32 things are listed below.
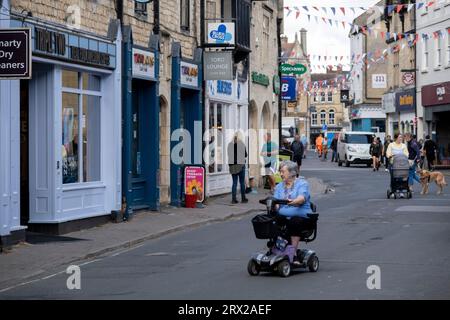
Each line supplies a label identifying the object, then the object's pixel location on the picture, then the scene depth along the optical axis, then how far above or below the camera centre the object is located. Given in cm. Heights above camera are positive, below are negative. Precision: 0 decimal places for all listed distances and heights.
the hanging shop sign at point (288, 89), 4122 +265
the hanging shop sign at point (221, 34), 2733 +329
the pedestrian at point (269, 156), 3216 -9
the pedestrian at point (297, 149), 4003 +17
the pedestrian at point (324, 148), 7100 +36
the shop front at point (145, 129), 2278 +61
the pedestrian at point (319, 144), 7406 +68
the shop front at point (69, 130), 1833 +49
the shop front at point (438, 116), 5169 +192
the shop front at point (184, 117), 2508 +97
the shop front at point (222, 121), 2864 +100
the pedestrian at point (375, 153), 4992 -1
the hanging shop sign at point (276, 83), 3800 +267
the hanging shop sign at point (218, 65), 2652 +235
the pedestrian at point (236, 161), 2695 -19
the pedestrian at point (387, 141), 5085 +60
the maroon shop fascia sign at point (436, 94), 5062 +303
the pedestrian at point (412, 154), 3084 -5
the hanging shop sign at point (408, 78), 5691 +424
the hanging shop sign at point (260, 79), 3431 +264
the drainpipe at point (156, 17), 2361 +323
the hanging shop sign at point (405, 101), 5750 +306
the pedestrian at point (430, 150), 4531 +10
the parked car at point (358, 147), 5581 +33
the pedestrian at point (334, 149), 6718 +27
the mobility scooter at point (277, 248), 1259 -121
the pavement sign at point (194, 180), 2534 -65
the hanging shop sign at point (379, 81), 6744 +482
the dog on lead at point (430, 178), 2972 -76
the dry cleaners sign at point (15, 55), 1394 +141
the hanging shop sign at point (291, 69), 4006 +340
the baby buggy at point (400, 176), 2746 -65
